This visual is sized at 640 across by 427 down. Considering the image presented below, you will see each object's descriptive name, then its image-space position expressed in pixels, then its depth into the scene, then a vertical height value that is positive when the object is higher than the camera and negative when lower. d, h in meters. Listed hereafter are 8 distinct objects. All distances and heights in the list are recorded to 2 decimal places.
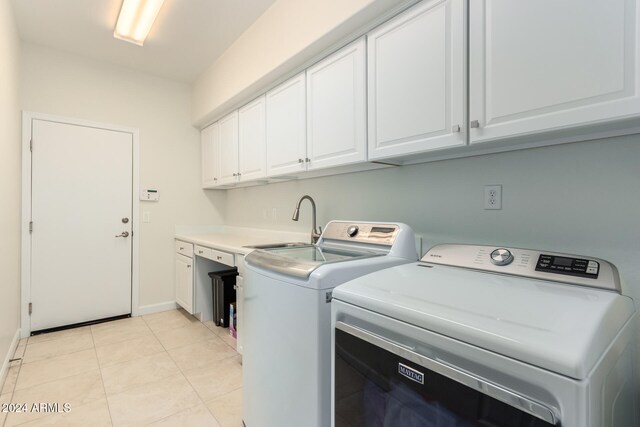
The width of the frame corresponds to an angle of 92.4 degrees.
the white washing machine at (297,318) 1.12 -0.42
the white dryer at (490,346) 0.59 -0.30
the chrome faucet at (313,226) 2.19 -0.08
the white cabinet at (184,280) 3.02 -0.69
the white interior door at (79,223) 2.83 -0.10
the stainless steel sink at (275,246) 1.86 -0.19
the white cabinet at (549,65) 0.93 +0.52
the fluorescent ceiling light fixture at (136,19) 2.18 +1.49
